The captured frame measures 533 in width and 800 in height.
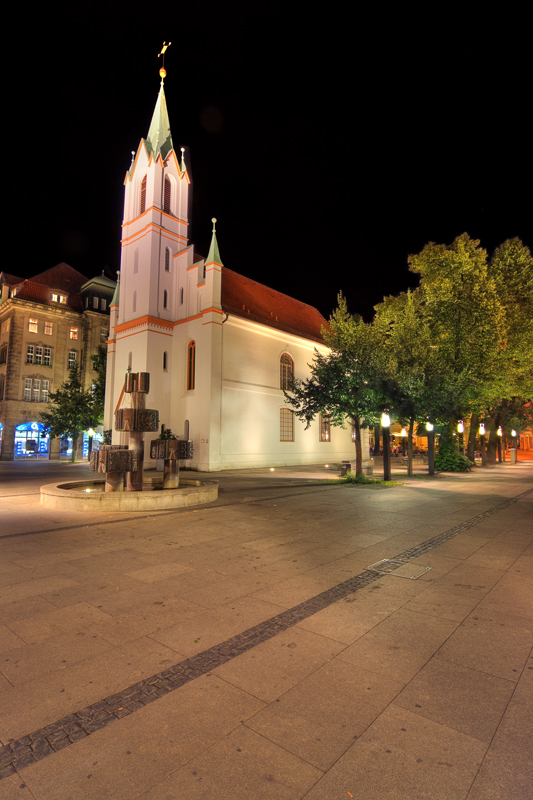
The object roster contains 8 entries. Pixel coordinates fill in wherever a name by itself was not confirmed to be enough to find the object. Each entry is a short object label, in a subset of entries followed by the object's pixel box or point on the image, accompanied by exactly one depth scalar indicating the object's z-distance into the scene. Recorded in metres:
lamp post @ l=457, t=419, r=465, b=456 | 26.62
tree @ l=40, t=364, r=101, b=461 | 35.25
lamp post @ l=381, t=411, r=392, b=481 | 18.40
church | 26.81
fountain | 10.45
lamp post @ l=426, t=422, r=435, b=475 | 22.66
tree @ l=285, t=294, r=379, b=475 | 17.55
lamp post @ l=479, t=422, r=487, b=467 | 32.08
